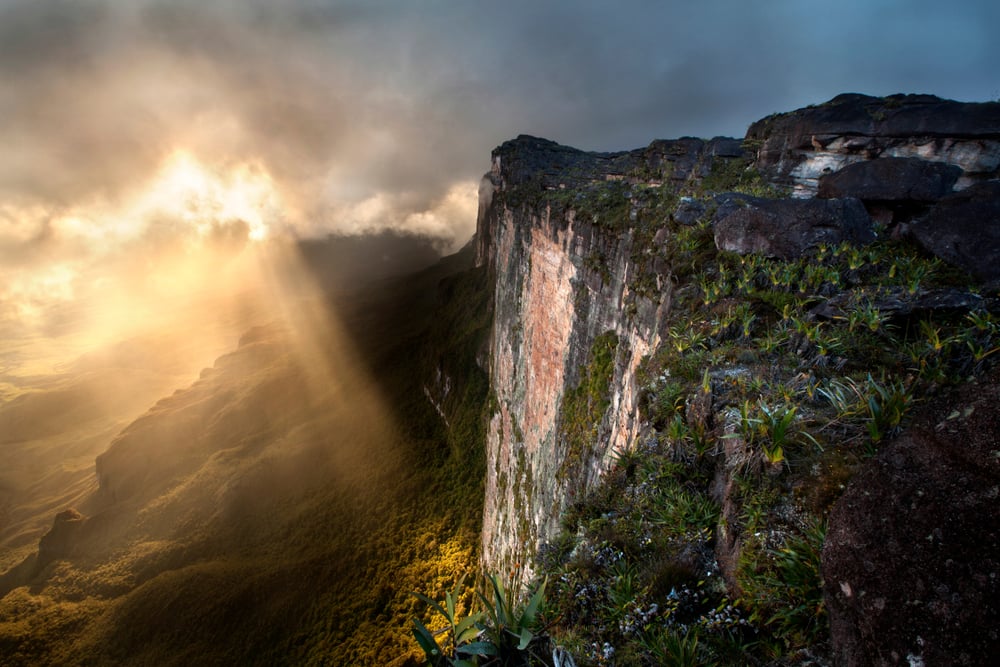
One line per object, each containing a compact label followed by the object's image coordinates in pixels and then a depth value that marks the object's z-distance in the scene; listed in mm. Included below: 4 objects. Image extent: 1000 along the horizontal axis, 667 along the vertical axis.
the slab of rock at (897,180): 9109
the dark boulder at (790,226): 7676
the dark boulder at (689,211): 9688
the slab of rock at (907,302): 4637
